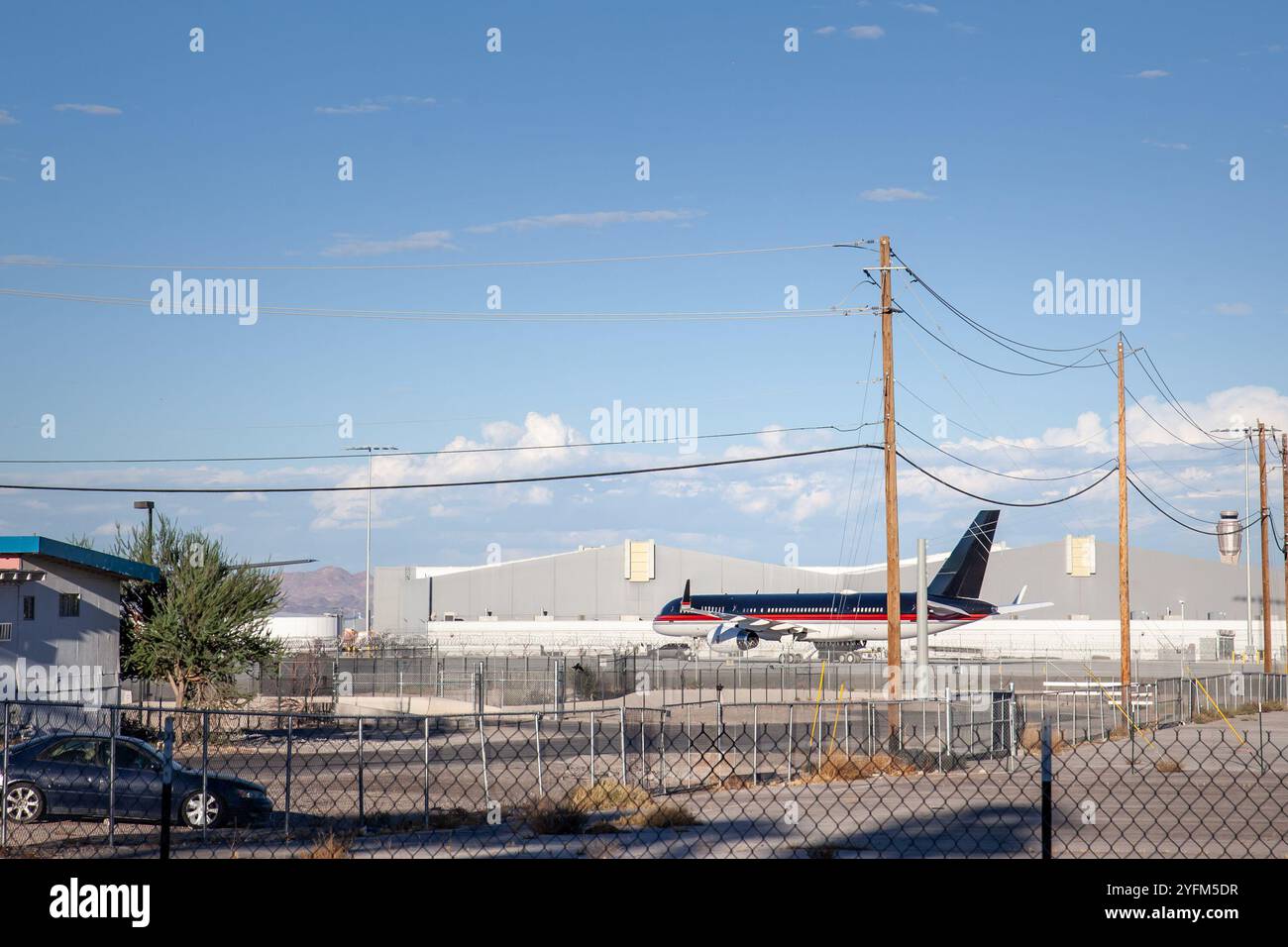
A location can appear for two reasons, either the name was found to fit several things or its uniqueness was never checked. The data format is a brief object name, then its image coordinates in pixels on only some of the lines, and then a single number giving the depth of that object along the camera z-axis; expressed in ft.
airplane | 251.60
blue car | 58.49
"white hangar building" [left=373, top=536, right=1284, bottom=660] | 295.48
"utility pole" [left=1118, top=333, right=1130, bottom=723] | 125.70
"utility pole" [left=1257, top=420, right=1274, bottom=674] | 184.99
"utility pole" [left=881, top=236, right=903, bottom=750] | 104.68
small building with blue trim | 101.04
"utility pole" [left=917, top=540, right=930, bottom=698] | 96.38
